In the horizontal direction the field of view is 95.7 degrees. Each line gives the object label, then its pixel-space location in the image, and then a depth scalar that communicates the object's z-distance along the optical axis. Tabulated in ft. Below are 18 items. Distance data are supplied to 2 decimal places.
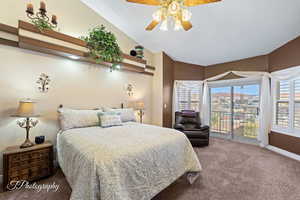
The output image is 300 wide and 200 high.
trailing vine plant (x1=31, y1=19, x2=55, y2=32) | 7.65
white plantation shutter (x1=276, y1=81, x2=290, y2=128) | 11.57
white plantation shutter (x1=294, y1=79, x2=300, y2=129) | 10.76
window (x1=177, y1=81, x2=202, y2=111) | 17.44
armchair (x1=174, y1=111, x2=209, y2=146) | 12.93
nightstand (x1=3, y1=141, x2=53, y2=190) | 6.38
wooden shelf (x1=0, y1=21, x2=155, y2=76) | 7.23
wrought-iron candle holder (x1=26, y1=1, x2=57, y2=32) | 7.28
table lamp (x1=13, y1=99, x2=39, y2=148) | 6.84
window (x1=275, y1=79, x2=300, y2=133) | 10.89
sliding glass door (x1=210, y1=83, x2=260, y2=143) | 14.49
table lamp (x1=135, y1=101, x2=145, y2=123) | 13.18
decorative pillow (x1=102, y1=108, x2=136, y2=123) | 10.94
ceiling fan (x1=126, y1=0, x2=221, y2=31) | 5.97
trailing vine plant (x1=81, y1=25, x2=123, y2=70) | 9.81
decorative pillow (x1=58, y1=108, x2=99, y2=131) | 8.26
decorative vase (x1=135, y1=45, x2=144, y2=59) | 13.32
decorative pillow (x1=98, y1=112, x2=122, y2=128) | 9.01
